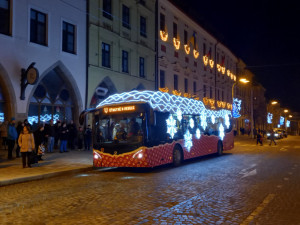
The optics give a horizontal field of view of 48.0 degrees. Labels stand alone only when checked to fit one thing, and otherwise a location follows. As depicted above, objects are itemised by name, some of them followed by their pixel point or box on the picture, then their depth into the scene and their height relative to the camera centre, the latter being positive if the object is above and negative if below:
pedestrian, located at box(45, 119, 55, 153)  18.05 -0.26
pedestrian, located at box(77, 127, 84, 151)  21.02 -0.57
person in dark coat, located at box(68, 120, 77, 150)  20.37 -0.31
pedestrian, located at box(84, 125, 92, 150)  21.39 -0.52
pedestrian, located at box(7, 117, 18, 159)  15.31 -0.31
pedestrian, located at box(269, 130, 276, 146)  34.24 -0.83
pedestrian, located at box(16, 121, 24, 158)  16.47 +0.01
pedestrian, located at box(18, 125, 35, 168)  13.18 -0.54
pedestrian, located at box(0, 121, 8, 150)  17.12 +0.02
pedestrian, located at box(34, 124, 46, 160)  15.23 -0.44
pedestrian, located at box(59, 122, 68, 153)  18.84 -0.39
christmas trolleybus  12.87 -0.08
